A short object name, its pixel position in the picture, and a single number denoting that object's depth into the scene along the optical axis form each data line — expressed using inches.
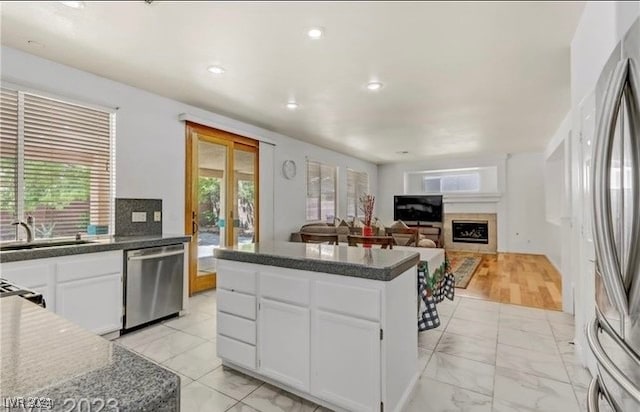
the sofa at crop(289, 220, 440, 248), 187.0
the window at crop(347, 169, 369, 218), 316.2
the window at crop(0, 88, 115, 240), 105.2
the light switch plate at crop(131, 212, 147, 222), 136.8
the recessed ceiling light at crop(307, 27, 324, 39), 92.0
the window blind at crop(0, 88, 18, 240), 103.3
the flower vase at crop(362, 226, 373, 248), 126.6
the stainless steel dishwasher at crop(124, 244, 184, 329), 114.0
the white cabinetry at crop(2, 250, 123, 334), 90.7
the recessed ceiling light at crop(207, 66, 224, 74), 117.3
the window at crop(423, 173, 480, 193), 334.7
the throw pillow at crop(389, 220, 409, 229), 211.3
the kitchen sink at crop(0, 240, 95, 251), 95.8
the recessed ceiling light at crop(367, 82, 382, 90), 131.5
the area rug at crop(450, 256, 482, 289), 197.2
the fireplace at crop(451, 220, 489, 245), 323.6
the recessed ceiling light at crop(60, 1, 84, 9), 80.0
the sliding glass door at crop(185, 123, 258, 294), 161.8
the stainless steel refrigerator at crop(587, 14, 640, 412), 29.5
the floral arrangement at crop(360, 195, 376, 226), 126.5
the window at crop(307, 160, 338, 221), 259.0
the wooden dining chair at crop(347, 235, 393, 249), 123.9
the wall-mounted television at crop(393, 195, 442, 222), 340.2
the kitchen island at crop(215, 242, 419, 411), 64.2
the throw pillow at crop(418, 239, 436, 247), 224.9
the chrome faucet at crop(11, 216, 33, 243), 102.4
